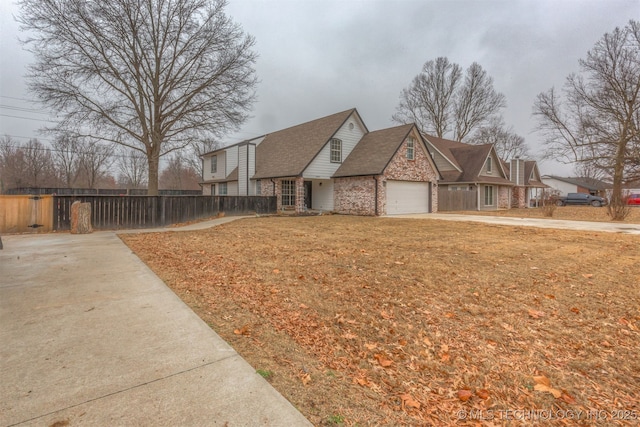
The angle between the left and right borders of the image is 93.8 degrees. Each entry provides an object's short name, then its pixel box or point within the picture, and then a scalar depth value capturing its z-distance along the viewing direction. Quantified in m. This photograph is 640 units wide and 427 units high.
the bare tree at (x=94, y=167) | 40.34
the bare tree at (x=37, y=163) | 35.41
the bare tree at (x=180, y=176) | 50.28
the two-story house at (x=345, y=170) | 19.09
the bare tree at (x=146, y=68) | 14.77
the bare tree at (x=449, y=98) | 35.47
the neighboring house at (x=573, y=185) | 55.75
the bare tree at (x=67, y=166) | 39.38
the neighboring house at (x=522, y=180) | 29.89
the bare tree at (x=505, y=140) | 42.57
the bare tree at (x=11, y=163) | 33.50
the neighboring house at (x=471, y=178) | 24.80
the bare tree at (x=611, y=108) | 23.08
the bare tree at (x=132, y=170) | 49.78
